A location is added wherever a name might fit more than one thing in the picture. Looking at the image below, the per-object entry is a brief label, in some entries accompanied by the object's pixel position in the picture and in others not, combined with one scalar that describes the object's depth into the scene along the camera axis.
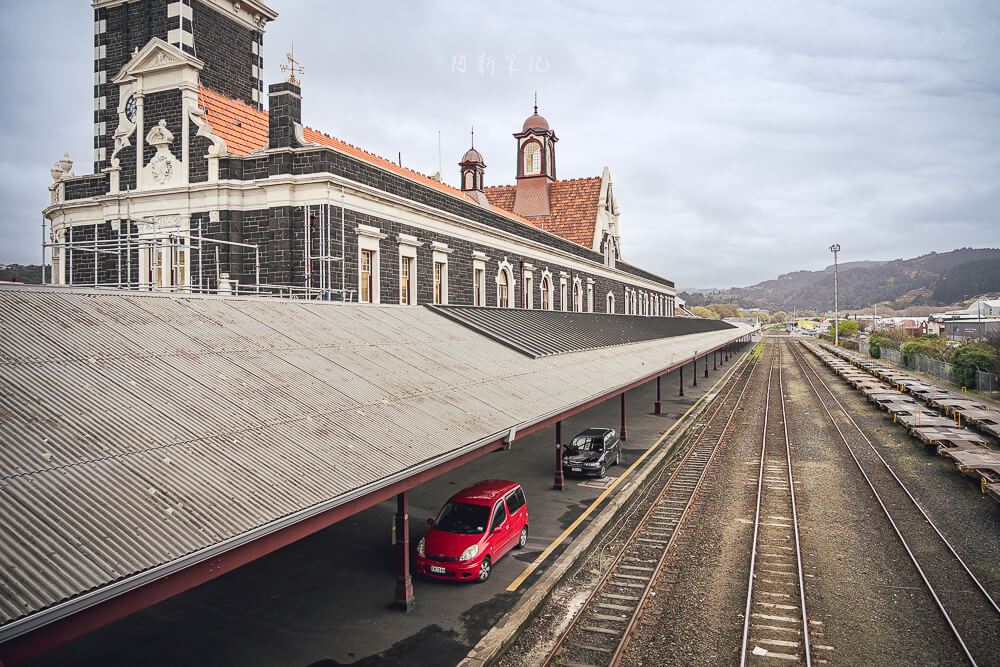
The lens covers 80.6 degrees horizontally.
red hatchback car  11.52
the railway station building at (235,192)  19.33
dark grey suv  19.31
